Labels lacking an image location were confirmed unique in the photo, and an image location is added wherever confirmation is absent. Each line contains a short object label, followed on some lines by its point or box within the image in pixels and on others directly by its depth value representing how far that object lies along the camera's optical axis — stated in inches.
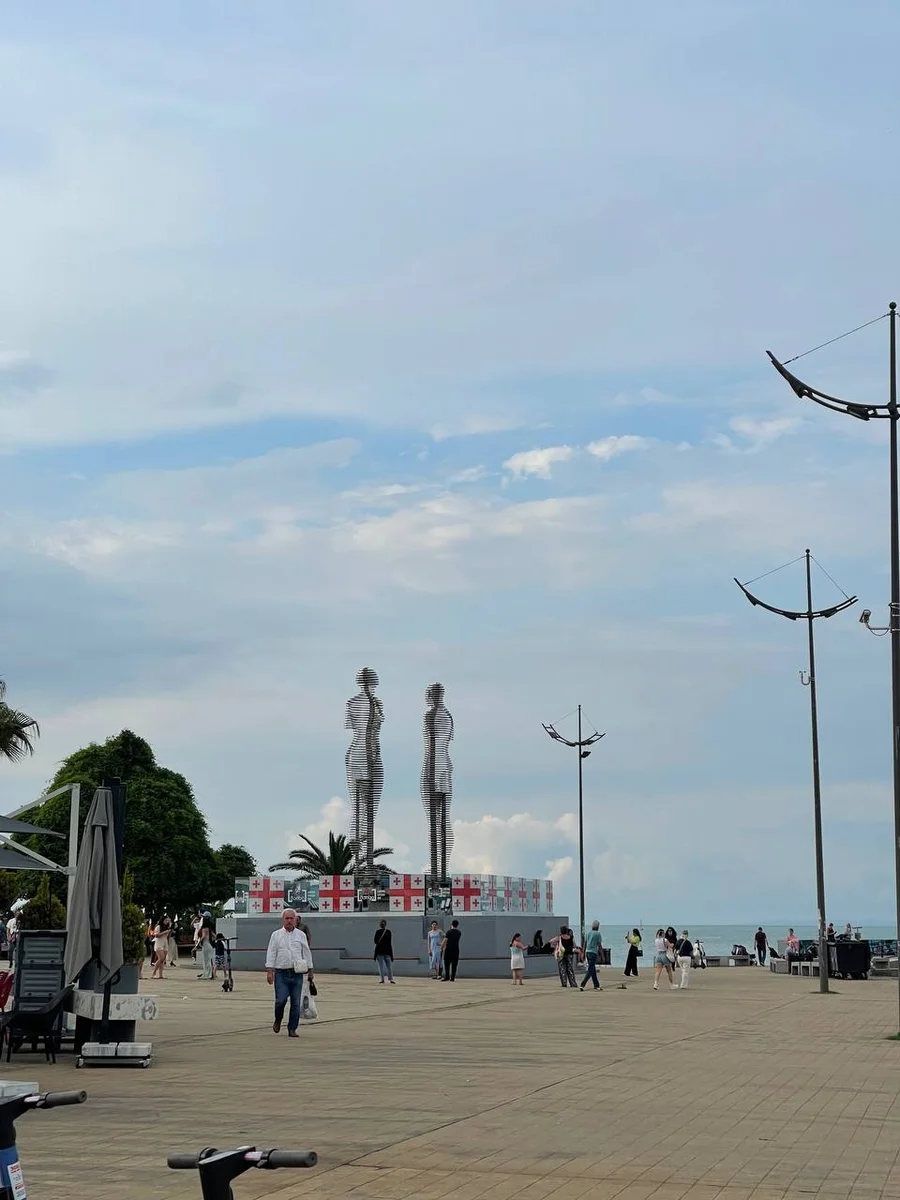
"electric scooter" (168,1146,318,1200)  155.0
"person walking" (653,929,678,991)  1545.3
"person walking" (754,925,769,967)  2522.6
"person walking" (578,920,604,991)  1419.8
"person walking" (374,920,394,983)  1430.9
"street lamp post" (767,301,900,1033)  901.8
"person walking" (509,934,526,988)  1525.6
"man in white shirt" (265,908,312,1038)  794.2
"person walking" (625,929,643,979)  1775.6
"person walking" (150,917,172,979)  1517.0
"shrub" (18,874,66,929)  719.1
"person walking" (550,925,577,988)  1493.6
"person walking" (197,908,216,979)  1600.6
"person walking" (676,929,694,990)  1492.4
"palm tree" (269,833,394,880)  3417.8
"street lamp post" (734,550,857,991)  1430.9
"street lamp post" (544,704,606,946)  2239.3
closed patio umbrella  647.8
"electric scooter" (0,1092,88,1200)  169.0
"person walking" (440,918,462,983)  1555.1
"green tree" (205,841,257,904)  2861.7
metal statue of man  2126.0
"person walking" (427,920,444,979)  1683.1
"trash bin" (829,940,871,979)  1834.4
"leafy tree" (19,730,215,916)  2741.1
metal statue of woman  2110.0
